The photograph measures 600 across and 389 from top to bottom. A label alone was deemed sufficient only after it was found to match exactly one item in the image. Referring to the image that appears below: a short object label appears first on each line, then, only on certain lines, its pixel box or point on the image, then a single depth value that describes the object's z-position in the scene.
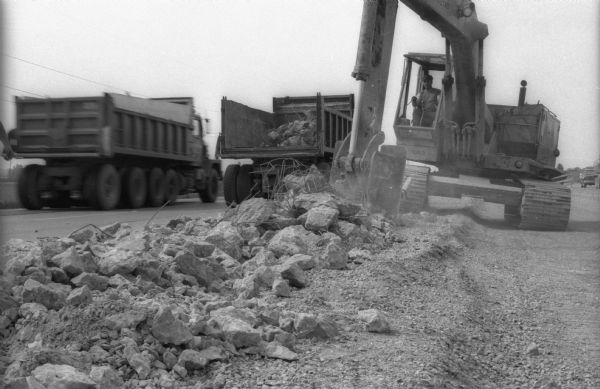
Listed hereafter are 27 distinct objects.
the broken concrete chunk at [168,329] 3.57
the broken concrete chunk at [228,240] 6.24
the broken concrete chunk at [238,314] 3.99
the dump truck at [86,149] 15.84
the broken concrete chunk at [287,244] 6.43
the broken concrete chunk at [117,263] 4.71
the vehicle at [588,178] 38.59
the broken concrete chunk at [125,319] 3.62
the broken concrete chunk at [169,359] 3.42
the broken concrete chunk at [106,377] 3.07
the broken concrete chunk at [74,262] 4.52
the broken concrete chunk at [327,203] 8.15
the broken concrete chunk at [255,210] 7.40
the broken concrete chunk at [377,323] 4.32
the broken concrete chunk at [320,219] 7.43
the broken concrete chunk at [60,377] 2.93
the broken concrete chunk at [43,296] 3.91
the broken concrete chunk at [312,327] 4.08
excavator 11.73
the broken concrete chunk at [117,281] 4.47
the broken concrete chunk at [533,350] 4.31
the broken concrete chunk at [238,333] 3.75
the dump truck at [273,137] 14.87
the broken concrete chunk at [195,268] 5.14
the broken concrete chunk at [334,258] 6.27
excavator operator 13.50
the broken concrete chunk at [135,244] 5.27
